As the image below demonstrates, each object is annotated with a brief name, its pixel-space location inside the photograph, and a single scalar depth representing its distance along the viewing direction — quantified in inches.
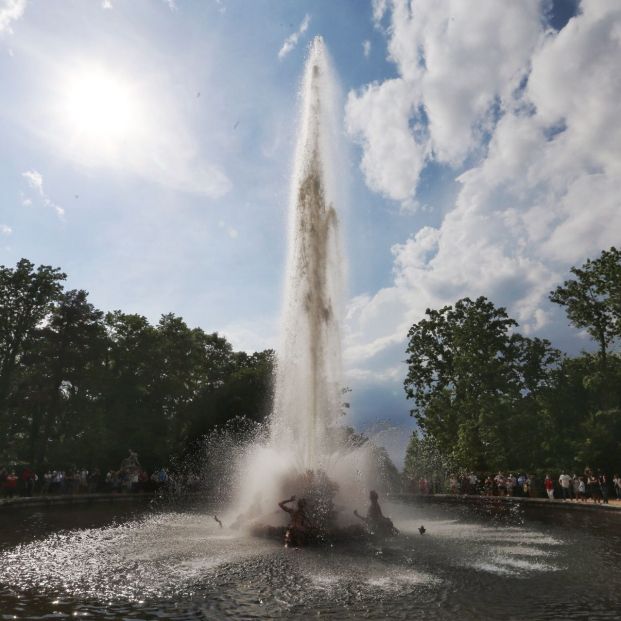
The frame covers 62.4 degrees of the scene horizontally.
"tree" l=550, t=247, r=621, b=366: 1507.1
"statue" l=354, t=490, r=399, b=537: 703.7
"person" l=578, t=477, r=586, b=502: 1240.6
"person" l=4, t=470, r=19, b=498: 1172.5
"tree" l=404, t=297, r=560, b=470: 1648.6
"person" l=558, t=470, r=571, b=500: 1290.6
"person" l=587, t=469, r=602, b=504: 1191.2
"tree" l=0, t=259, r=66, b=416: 1733.5
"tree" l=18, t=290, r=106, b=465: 1706.4
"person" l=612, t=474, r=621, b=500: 1204.5
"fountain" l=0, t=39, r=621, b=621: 369.7
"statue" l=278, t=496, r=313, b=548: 632.4
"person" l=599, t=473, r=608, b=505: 1148.2
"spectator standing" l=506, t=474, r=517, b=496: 1467.8
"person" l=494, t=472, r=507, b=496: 1502.2
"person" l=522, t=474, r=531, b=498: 1417.3
